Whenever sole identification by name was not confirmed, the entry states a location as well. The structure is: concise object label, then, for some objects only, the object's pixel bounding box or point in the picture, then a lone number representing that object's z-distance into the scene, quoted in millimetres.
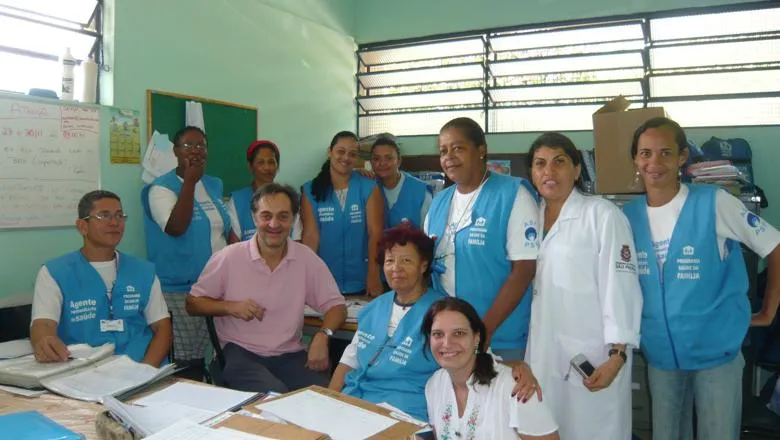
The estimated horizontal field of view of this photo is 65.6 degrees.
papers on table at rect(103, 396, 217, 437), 1556
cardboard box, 3406
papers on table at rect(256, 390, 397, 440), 1565
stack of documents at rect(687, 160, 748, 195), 3686
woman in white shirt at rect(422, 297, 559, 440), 1644
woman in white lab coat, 1965
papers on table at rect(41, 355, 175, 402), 1834
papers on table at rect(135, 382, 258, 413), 1743
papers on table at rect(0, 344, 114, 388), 1915
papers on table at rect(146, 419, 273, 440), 1460
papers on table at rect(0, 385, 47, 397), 1845
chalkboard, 3647
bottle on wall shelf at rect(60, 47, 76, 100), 3131
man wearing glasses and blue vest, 2336
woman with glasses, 3186
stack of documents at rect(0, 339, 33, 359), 2240
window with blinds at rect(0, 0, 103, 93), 3062
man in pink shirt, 2582
